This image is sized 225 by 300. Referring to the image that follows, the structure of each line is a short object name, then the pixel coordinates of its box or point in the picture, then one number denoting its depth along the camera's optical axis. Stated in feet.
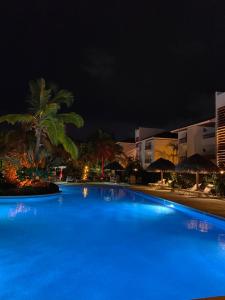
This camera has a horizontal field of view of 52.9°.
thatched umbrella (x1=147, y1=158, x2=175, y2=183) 52.73
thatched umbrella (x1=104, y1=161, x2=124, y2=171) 73.19
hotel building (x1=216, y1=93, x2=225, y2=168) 44.11
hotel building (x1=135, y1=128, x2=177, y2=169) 80.74
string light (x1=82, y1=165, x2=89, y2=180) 75.27
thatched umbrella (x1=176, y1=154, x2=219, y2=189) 39.92
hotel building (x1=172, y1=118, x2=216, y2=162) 60.45
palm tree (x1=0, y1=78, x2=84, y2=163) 42.03
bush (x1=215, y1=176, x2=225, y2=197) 36.18
